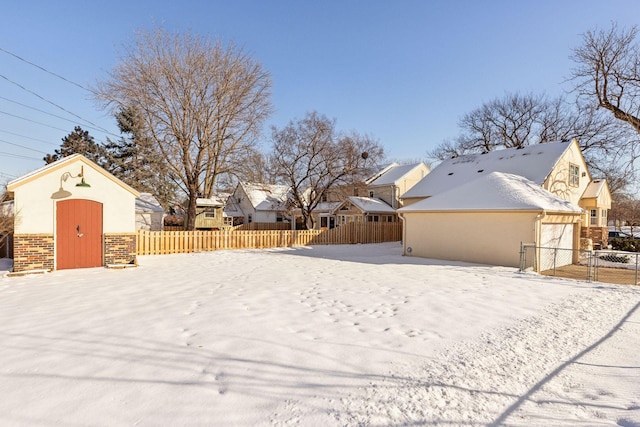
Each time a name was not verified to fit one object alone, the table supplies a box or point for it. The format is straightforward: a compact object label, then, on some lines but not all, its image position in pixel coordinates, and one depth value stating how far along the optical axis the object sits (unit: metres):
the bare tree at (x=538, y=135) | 28.34
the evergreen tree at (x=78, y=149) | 31.72
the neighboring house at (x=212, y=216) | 33.15
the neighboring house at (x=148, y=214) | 21.48
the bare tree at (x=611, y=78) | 16.20
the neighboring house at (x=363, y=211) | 28.44
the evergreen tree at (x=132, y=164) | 29.59
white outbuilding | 10.17
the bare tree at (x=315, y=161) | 24.33
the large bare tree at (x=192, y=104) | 17.92
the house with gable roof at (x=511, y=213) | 13.05
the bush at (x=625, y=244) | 19.70
